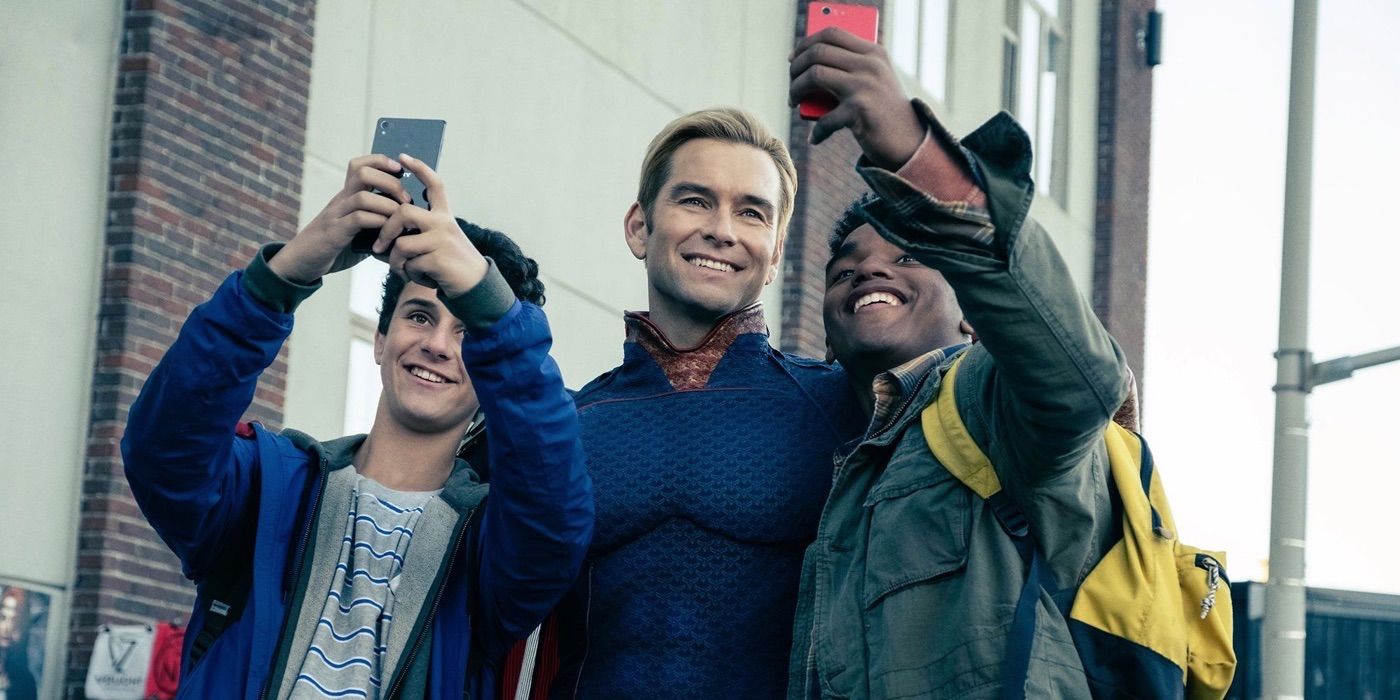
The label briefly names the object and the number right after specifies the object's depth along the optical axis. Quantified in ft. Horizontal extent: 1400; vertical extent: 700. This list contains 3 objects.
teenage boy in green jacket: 10.31
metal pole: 34.32
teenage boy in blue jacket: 12.11
